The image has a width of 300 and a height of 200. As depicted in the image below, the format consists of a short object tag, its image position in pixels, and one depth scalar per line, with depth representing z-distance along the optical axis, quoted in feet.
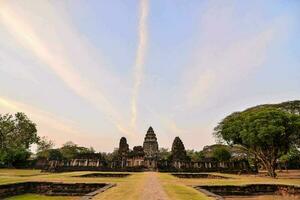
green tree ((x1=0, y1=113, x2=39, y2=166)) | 84.66
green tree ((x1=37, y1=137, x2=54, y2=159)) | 125.48
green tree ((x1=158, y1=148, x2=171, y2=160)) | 168.08
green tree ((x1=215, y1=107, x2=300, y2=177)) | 49.53
